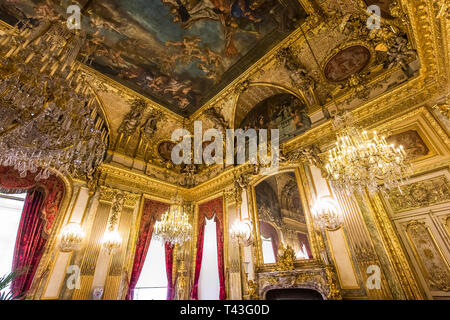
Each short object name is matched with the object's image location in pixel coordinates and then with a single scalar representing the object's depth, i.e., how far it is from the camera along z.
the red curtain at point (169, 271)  7.25
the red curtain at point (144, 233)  6.71
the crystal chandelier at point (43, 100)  3.41
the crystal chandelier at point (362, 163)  3.35
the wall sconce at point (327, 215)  4.82
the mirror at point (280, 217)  5.52
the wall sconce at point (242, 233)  6.30
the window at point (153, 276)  7.19
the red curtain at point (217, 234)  6.83
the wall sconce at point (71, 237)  5.75
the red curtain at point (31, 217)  5.27
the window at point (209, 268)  7.09
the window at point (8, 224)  5.61
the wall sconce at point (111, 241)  6.41
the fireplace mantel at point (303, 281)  4.54
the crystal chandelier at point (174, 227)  5.82
